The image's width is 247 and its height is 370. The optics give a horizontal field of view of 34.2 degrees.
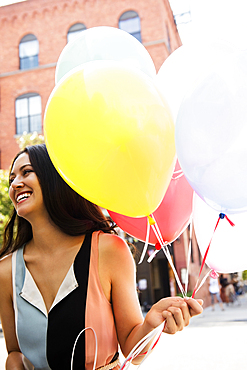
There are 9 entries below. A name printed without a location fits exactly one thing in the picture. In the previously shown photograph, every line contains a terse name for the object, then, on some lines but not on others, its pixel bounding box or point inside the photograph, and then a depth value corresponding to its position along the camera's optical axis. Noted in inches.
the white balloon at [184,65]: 84.2
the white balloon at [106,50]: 87.3
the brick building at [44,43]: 700.0
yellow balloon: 63.5
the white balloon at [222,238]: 82.8
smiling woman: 78.0
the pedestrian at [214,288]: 609.0
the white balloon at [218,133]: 58.7
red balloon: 85.4
